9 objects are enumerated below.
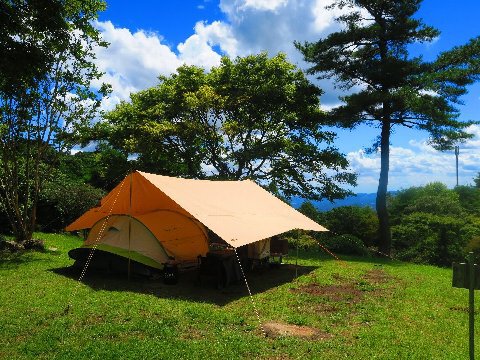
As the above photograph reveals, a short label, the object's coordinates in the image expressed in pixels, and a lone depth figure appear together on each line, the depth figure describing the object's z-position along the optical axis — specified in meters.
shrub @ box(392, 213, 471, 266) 22.20
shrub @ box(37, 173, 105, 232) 20.56
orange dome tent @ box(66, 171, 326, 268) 11.38
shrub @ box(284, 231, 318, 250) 20.95
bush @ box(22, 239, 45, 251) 14.72
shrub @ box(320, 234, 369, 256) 20.58
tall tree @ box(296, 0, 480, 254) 19.39
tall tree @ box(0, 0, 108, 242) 14.27
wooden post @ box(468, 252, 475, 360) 5.73
